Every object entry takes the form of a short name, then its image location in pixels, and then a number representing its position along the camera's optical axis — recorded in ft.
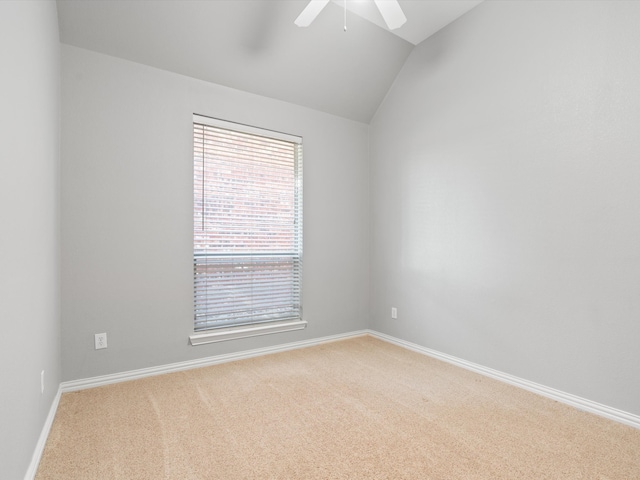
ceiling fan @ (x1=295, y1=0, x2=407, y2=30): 6.38
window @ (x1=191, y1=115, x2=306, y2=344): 9.65
